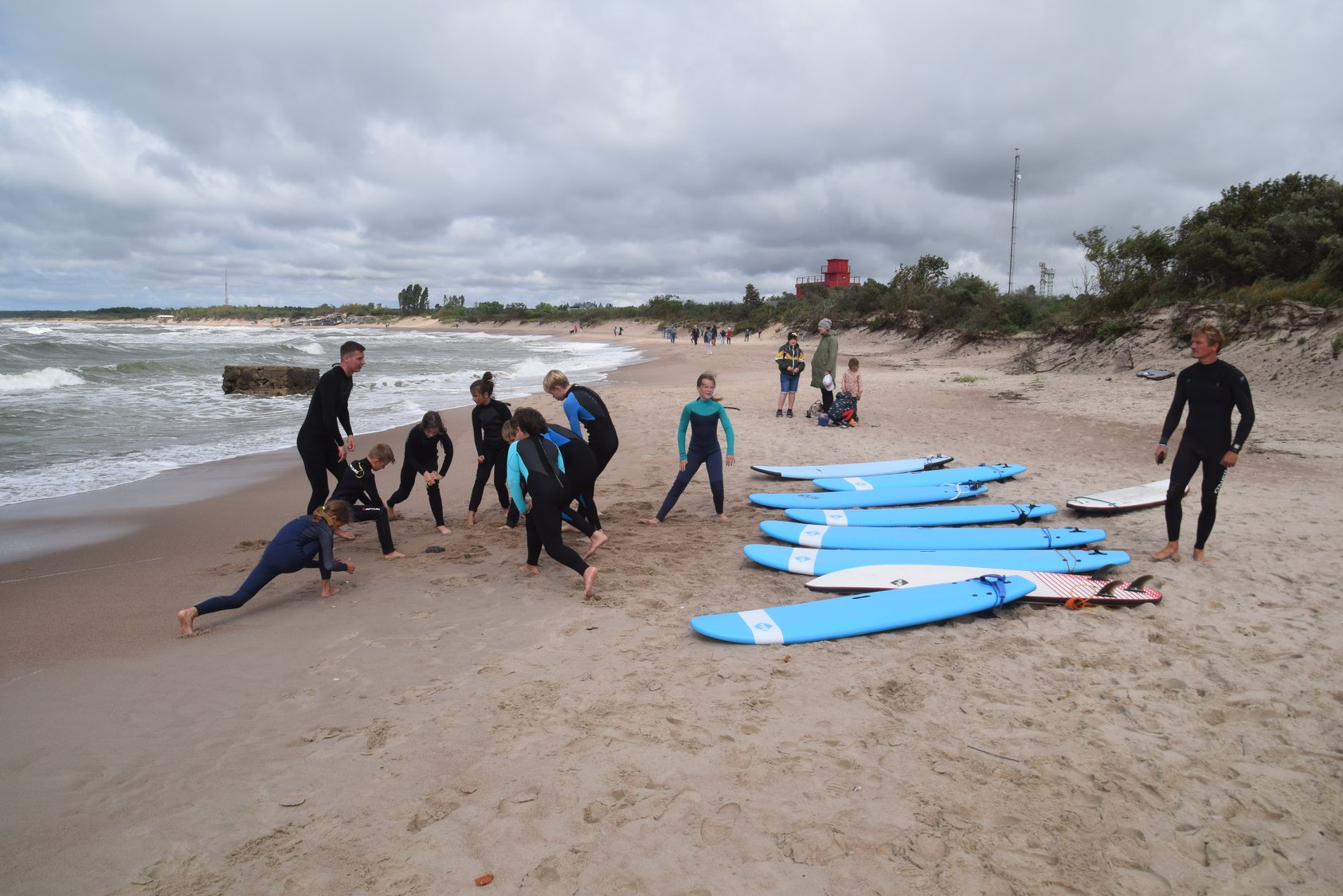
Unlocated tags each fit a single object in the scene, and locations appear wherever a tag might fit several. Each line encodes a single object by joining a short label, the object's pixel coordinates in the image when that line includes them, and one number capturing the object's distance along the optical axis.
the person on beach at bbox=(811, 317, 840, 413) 12.22
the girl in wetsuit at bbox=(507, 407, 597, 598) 5.11
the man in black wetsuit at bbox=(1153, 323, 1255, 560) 5.05
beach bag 11.88
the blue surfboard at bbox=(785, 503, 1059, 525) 6.49
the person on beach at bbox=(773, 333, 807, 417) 12.26
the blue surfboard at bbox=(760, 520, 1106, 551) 5.77
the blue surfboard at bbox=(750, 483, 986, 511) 7.09
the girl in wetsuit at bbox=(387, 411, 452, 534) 6.42
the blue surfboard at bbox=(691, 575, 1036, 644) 4.23
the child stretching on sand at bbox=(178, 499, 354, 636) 4.66
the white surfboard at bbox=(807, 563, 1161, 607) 4.54
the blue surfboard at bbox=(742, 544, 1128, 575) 5.18
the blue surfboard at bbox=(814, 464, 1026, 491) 7.66
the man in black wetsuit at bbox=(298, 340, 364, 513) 5.79
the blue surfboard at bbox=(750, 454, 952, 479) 8.34
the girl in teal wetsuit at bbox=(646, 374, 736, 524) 6.64
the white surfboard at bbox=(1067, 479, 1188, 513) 6.55
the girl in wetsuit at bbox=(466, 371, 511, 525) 6.59
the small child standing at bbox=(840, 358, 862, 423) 12.08
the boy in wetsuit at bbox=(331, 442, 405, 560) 5.84
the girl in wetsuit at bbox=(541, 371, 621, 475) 6.11
